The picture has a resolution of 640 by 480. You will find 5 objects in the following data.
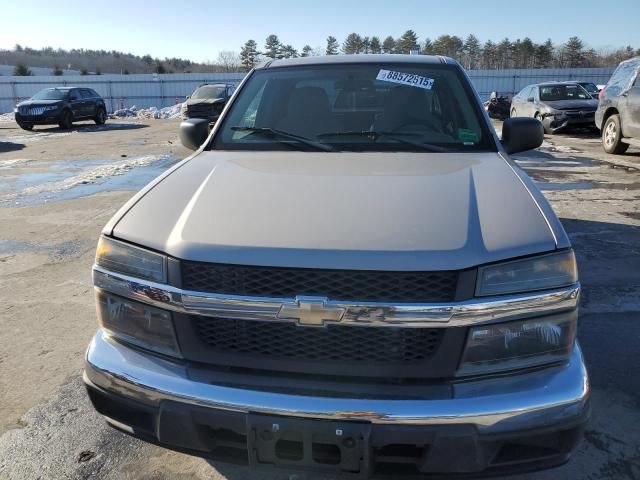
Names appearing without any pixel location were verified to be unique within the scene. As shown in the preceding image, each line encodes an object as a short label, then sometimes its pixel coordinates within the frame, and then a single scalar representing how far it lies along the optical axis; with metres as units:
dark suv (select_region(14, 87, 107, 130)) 20.53
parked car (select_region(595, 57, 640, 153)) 10.41
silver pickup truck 1.74
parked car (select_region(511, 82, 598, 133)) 15.95
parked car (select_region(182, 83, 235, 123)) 18.60
